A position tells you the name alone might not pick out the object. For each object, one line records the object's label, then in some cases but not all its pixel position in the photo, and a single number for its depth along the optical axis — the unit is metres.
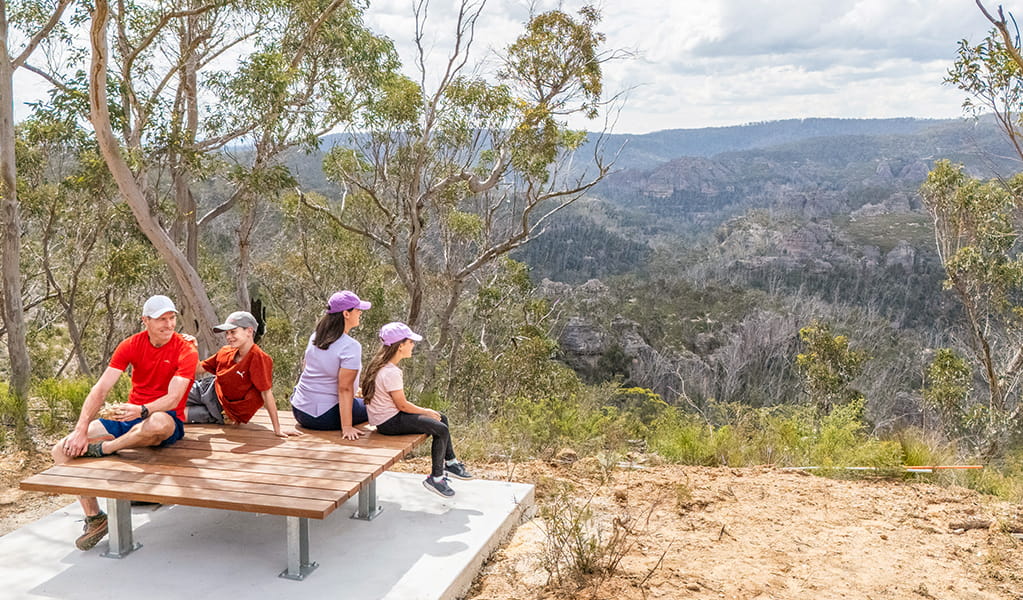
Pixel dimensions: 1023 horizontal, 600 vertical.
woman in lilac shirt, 4.02
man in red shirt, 3.48
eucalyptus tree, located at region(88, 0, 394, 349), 8.28
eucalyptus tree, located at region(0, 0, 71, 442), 6.70
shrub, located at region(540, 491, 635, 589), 3.28
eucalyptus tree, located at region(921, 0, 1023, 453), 15.93
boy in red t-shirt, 3.98
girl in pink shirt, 4.00
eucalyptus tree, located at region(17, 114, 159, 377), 10.69
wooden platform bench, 3.05
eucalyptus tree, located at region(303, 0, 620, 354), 10.53
